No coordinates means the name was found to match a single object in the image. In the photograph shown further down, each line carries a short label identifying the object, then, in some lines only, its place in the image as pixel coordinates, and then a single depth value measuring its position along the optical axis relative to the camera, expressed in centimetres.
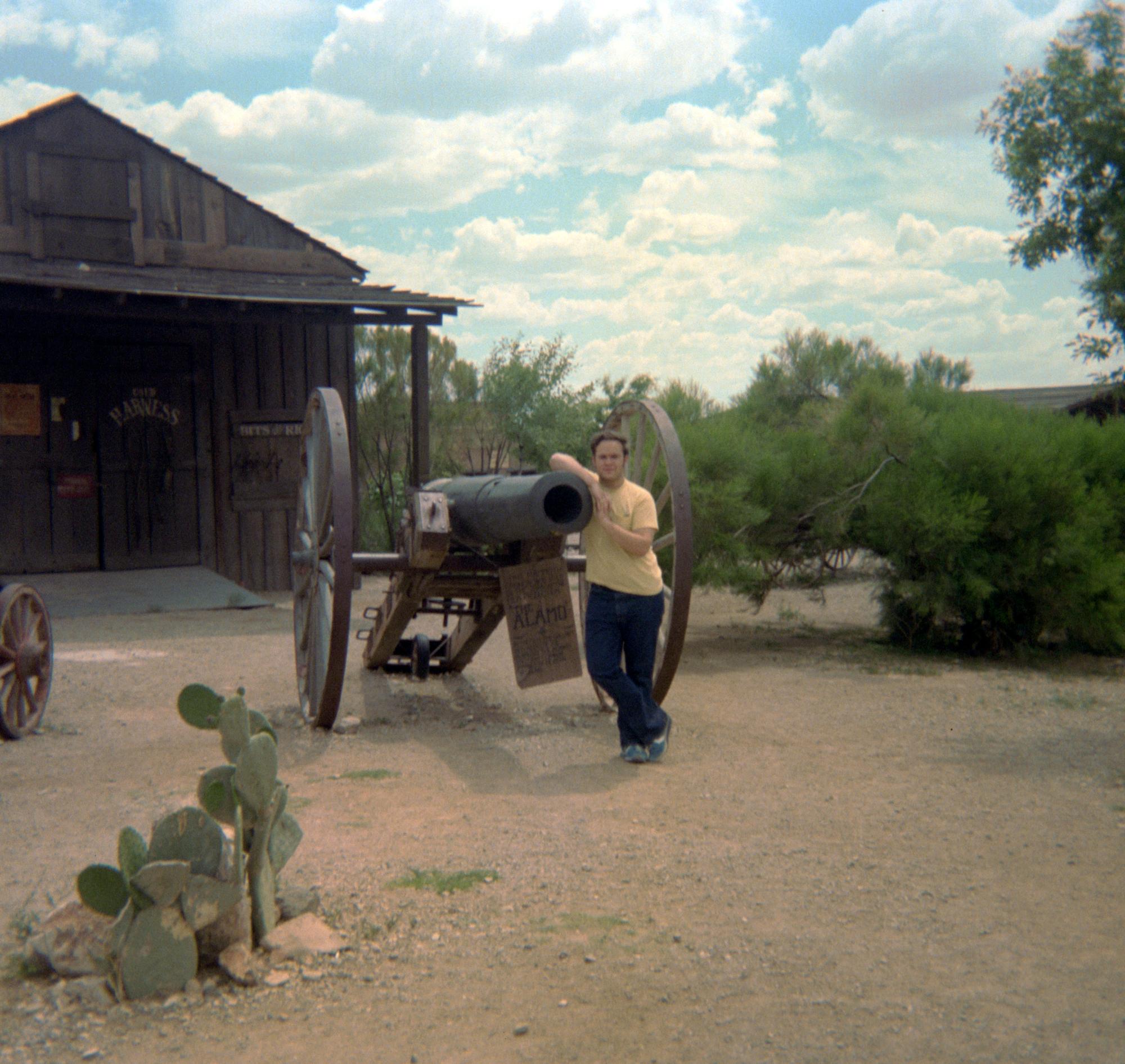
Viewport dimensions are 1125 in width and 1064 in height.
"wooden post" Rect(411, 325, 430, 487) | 1194
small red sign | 1159
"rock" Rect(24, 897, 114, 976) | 306
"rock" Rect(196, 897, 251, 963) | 315
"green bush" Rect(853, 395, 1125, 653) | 861
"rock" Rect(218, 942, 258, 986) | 306
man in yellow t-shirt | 534
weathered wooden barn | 1136
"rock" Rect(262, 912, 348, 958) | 321
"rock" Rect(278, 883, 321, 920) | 340
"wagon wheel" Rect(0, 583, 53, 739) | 561
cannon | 538
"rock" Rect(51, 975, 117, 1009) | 293
